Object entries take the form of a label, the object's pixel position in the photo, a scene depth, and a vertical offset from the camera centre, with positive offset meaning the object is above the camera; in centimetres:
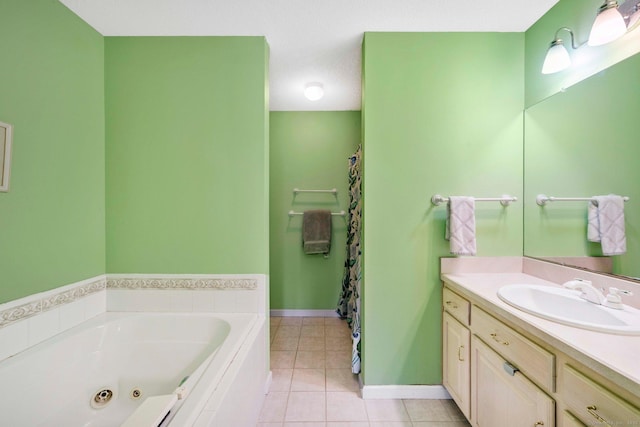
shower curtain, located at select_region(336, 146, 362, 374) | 183 -57
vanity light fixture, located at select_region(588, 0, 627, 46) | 105 +80
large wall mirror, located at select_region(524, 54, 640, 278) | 108 +26
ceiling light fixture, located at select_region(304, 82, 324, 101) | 217 +105
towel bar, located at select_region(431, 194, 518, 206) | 157 +7
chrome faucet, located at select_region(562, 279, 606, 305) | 104 -35
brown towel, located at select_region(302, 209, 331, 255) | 274 -25
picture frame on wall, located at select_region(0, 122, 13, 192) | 106 +24
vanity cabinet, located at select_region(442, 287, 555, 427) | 90 -71
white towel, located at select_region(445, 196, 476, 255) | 148 -9
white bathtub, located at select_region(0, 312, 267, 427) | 97 -77
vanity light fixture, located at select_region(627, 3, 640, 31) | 104 +82
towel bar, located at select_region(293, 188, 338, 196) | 279 +21
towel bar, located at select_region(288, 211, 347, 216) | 280 -4
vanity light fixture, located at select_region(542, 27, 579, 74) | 128 +81
